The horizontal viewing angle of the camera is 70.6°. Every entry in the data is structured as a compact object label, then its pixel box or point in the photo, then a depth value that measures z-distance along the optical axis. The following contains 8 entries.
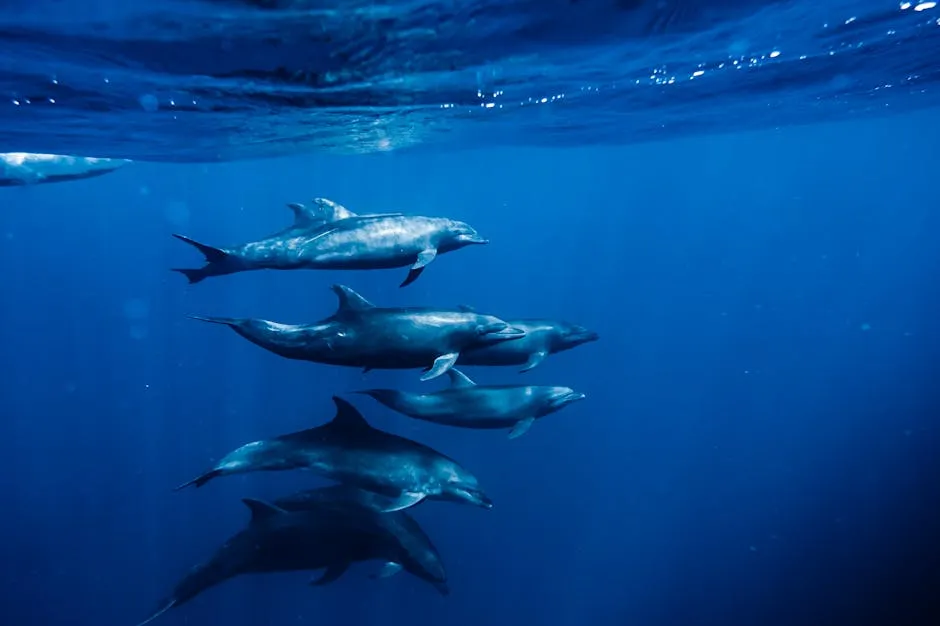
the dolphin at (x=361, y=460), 8.85
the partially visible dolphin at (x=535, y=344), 11.43
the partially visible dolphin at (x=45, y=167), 15.98
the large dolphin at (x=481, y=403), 10.06
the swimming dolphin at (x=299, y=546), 10.44
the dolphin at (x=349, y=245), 9.28
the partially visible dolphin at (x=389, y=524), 10.43
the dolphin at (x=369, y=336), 8.19
